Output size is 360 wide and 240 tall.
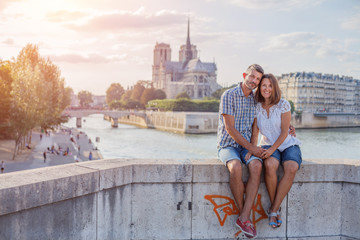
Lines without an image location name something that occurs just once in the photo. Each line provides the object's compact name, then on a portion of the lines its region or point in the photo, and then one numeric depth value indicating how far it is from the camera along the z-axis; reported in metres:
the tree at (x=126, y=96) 126.38
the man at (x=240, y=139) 3.77
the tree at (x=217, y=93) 103.81
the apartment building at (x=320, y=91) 101.31
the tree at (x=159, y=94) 110.00
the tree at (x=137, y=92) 118.44
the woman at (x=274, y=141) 3.87
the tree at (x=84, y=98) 173.25
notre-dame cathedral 121.25
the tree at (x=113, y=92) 147.75
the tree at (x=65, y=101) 45.44
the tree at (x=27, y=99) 27.64
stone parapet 3.28
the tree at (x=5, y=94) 31.44
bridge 78.88
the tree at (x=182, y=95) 105.81
